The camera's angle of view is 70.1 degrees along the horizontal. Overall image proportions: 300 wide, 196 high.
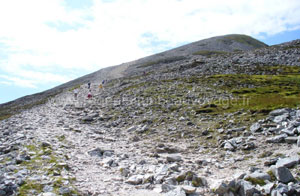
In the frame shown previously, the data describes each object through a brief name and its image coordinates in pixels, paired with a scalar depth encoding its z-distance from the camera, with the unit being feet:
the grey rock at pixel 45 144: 46.32
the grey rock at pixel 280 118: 46.57
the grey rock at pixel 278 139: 37.50
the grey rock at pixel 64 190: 25.75
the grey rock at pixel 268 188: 22.62
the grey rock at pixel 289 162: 26.81
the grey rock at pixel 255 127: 46.01
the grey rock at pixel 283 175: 23.63
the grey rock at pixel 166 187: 26.97
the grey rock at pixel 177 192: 24.63
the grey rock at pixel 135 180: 30.40
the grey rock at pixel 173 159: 38.27
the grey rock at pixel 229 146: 40.55
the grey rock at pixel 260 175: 24.95
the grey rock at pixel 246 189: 22.76
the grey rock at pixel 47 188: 26.00
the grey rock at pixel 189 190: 25.49
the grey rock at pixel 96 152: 44.30
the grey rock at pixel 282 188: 21.66
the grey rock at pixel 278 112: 51.72
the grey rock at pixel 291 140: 34.96
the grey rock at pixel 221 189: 24.63
